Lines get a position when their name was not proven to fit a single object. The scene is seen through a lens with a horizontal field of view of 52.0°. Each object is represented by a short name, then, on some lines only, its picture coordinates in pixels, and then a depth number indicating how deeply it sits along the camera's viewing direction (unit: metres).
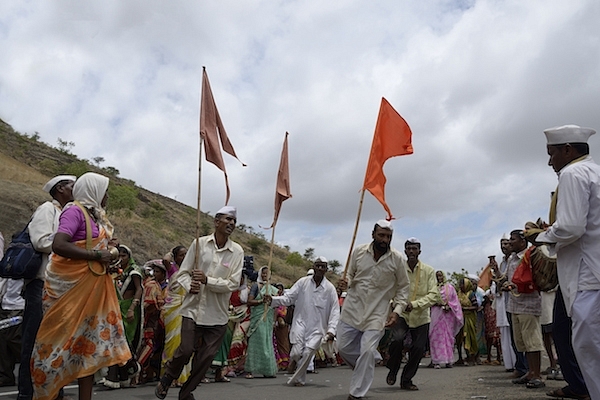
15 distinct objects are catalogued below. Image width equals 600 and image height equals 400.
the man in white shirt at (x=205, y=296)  6.48
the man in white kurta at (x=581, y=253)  4.36
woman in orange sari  5.09
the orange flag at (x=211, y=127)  8.05
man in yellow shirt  8.79
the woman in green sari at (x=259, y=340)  10.94
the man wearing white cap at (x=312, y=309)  10.52
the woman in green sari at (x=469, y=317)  14.61
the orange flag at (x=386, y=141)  8.47
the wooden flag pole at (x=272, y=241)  9.50
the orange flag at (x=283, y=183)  10.83
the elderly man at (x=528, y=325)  8.11
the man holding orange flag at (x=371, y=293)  7.39
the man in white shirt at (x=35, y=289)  5.57
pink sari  13.38
